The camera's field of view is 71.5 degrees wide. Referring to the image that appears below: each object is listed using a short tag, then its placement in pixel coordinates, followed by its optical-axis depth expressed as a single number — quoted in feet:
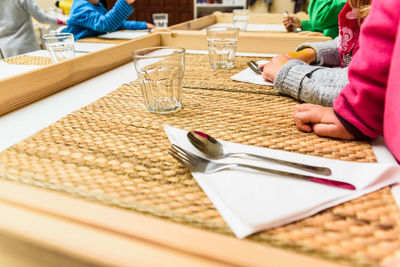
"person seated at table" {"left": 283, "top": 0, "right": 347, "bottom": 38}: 4.10
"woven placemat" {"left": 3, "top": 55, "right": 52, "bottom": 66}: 2.86
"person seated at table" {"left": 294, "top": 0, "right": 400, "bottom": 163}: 1.22
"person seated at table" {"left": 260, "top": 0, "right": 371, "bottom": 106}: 1.75
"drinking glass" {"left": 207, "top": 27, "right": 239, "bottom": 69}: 2.66
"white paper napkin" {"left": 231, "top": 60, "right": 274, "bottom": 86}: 2.26
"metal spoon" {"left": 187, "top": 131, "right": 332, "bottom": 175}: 1.11
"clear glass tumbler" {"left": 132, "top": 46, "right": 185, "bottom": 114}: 1.77
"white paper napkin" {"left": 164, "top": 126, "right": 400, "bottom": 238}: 0.87
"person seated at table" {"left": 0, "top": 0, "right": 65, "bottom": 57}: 6.20
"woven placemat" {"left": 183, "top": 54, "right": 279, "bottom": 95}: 2.15
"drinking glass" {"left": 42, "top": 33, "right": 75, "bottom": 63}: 2.69
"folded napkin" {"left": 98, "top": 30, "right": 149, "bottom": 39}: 5.02
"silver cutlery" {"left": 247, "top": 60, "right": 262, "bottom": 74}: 2.44
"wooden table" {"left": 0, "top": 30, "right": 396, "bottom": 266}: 0.73
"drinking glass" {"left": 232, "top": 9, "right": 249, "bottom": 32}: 5.29
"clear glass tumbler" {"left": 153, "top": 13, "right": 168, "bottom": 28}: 5.70
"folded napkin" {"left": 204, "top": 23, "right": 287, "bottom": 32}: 5.36
